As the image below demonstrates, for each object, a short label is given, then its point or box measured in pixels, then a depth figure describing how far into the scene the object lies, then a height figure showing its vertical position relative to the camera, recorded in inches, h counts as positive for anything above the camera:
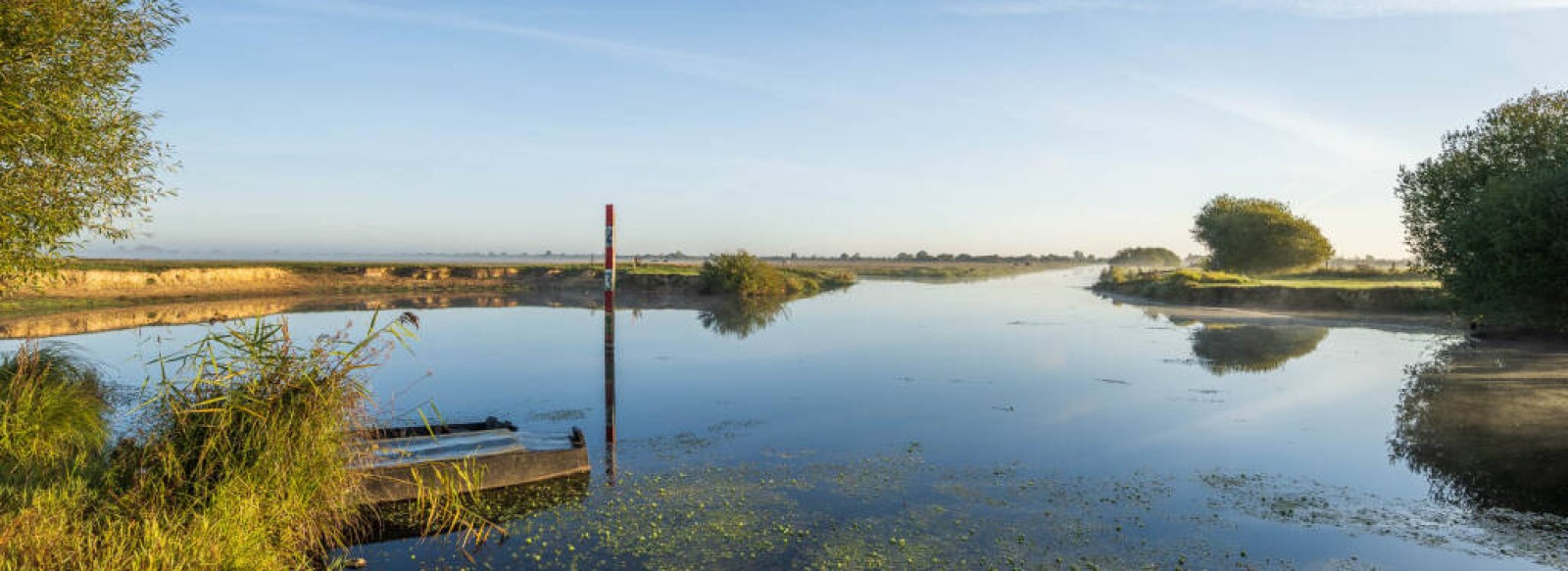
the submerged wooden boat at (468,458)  466.0 -128.4
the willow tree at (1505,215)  987.3 +82.6
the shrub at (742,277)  2787.9 -39.0
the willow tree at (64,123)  532.1 +104.5
